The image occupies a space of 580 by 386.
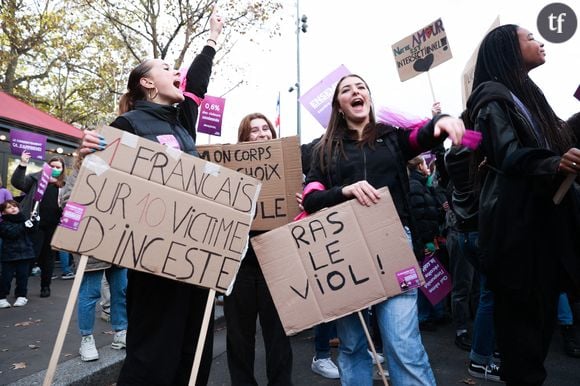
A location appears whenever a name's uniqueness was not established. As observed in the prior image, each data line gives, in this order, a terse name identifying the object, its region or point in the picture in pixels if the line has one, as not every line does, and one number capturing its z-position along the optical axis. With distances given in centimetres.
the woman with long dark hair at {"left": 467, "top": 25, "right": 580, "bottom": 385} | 188
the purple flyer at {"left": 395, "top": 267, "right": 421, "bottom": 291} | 204
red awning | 1096
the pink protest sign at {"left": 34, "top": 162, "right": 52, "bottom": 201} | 627
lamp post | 1583
